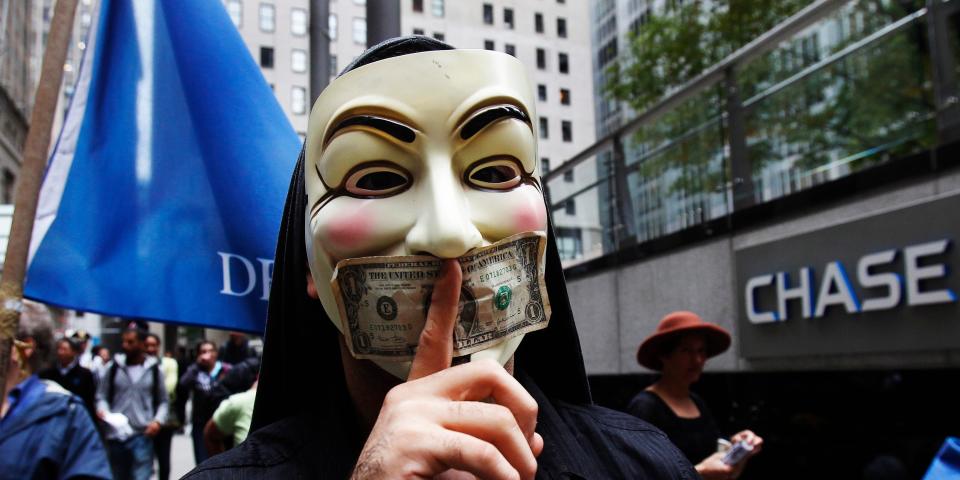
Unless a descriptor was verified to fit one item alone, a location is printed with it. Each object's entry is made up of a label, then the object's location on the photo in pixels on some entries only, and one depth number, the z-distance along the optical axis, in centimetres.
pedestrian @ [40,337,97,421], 629
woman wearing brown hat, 371
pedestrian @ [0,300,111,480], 266
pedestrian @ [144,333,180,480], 732
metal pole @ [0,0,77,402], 200
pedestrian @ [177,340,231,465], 744
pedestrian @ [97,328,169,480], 640
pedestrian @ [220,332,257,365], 784
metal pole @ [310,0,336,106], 409
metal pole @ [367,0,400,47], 271
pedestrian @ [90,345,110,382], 957
